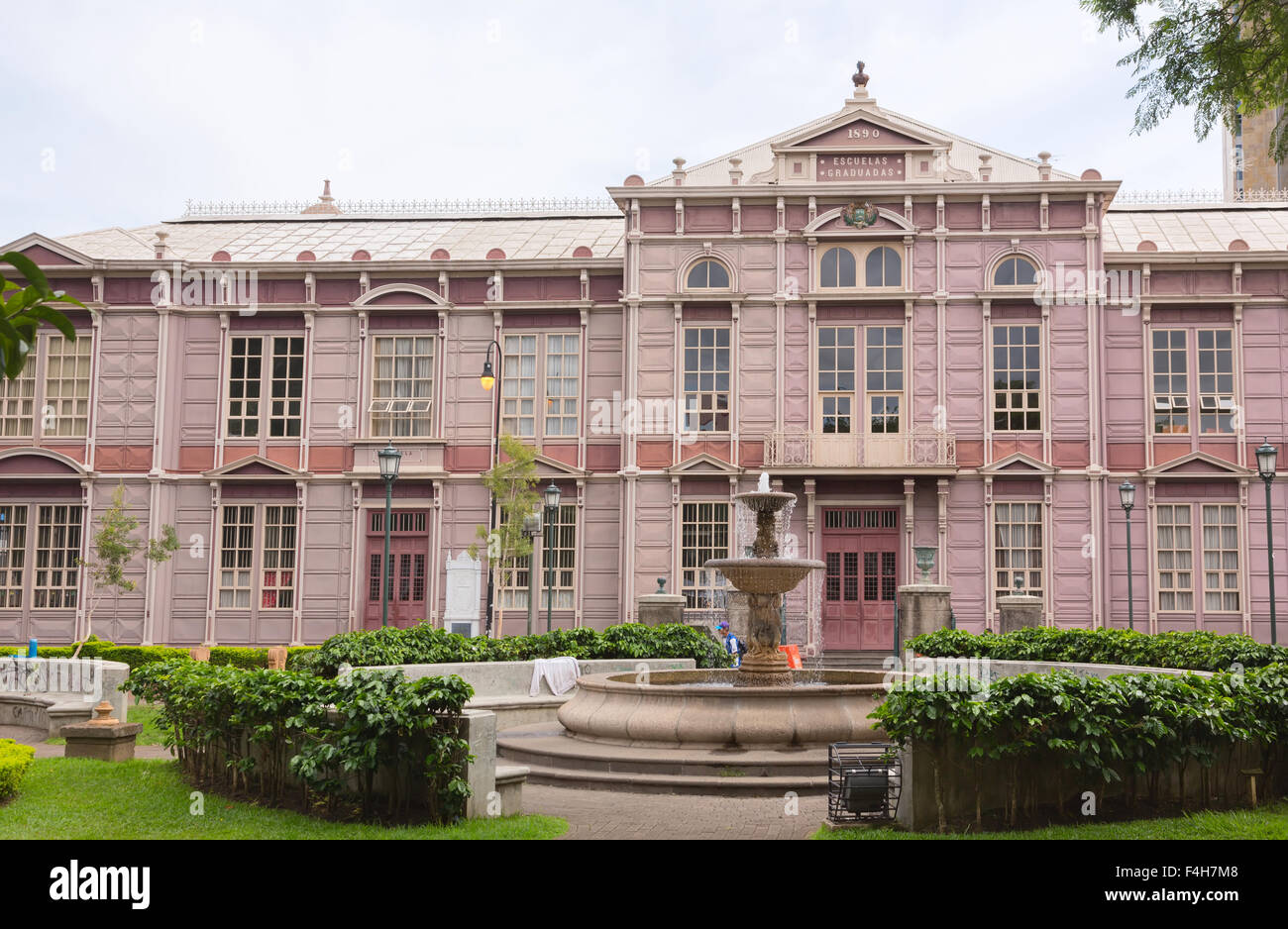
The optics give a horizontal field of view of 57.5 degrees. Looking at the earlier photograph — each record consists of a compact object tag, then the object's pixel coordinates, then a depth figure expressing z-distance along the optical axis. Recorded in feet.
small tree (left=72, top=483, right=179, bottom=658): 92.99
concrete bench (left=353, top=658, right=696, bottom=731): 54.75
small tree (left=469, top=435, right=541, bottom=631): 94.27
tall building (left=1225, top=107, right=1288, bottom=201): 206.84
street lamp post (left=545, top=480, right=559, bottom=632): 82.79
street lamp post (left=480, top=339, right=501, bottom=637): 100.27
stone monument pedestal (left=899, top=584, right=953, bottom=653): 82.64
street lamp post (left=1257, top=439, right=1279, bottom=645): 70.03
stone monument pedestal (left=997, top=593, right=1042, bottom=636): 79.71
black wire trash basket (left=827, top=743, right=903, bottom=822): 31.27
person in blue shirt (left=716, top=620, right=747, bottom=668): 78.80
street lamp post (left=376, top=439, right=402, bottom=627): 71.82
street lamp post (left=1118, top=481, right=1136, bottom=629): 88.99
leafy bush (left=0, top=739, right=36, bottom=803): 32.83
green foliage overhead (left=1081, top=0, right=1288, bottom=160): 32.45
